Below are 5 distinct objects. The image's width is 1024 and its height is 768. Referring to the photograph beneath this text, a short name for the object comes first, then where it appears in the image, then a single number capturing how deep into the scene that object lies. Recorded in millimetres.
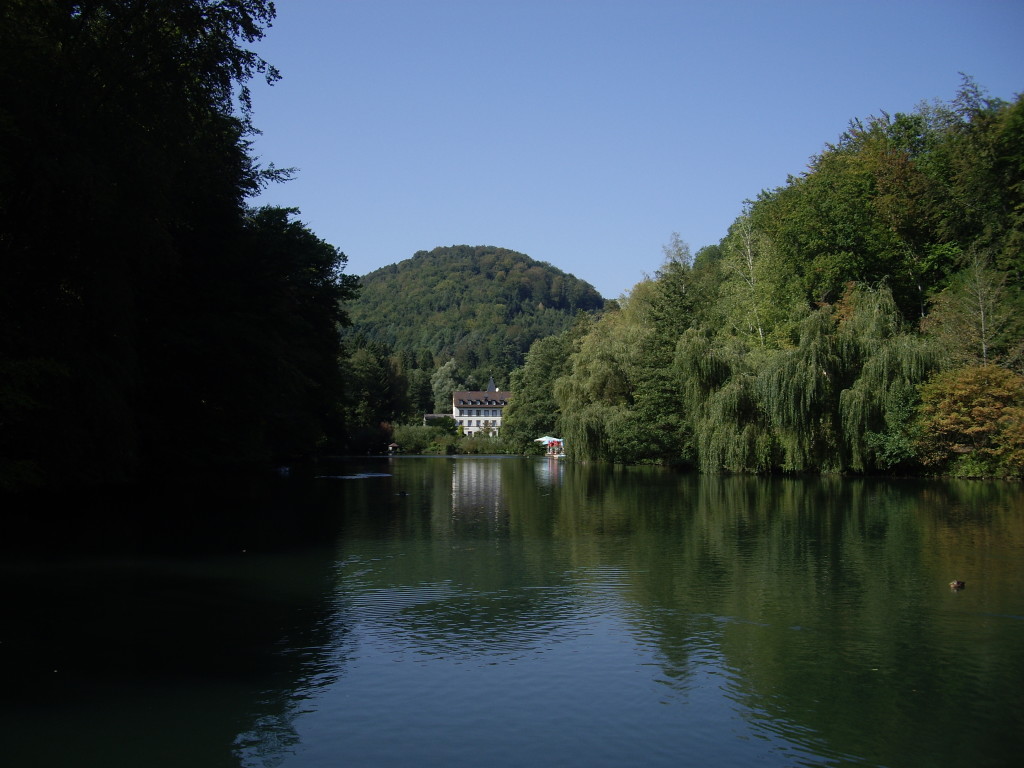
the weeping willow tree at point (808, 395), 34000
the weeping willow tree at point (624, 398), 46844
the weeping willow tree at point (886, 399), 33344
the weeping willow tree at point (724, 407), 36250
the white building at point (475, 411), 143375
